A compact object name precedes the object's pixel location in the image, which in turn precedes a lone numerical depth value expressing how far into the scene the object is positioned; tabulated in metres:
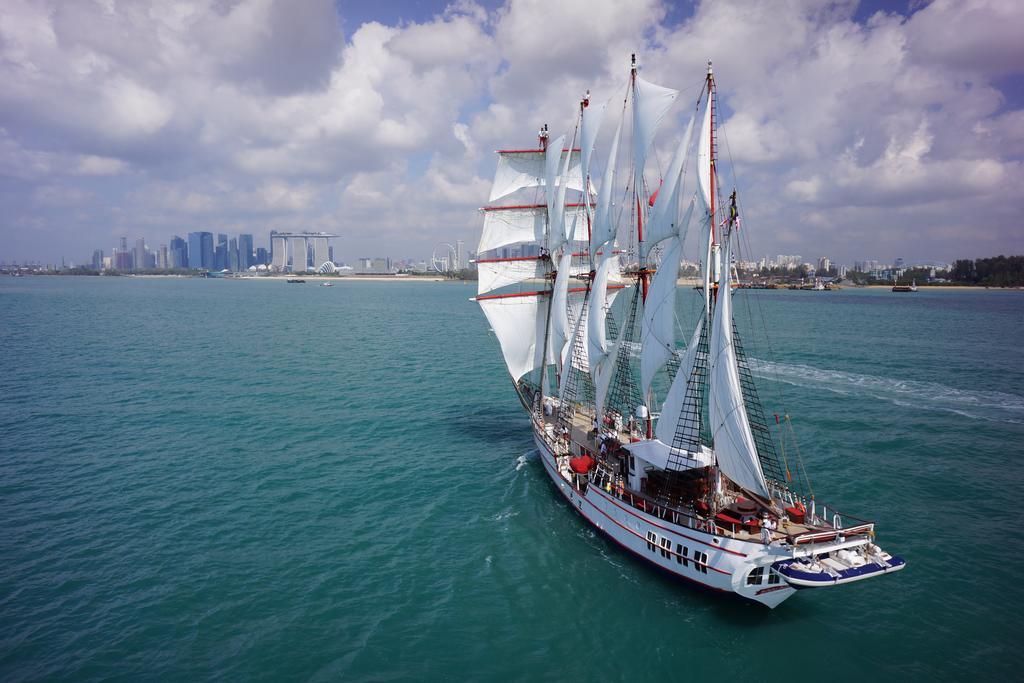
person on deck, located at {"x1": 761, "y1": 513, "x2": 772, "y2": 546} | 20.53
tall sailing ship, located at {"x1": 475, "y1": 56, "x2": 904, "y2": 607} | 21.05
